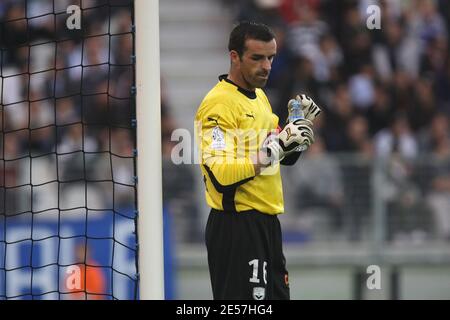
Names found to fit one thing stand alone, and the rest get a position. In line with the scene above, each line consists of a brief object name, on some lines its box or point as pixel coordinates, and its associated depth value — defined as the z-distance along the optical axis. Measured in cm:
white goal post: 1102
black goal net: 1844
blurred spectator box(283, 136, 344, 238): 1964
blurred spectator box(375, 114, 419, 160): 2214
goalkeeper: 1099
